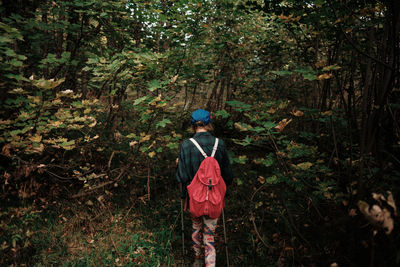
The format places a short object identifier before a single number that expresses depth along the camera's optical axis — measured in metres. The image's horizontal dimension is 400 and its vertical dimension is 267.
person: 2.74
